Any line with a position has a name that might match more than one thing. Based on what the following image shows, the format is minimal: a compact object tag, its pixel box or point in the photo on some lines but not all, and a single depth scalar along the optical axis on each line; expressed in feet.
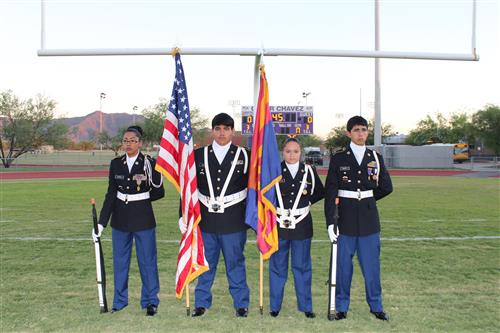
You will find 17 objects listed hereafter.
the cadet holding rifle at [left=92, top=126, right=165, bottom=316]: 13.44
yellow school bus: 159.63
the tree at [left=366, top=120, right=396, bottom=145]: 243.60
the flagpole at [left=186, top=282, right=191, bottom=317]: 13.04
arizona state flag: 13.04
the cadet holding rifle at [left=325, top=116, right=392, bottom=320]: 12.87
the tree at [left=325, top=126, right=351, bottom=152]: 215.69
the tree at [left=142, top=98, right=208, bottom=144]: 171.38
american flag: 13.01
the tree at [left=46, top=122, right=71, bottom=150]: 135.44
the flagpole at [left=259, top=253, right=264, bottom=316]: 13.10
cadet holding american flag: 13.14
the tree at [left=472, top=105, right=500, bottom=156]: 156.87
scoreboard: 80.64
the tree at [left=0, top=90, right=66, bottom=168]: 128.67
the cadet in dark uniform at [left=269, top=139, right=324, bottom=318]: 13.08
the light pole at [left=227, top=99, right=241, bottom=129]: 165.85
